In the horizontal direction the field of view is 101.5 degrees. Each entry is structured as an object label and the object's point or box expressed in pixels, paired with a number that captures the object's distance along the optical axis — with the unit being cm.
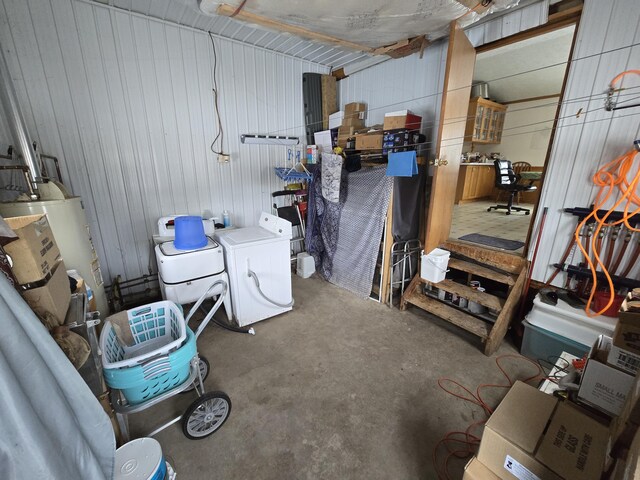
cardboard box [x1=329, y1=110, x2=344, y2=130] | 344
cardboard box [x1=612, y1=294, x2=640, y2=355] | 98
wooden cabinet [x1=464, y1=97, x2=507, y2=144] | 542
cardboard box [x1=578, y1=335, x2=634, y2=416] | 99
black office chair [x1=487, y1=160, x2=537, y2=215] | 475
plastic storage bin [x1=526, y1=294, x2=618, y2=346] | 174
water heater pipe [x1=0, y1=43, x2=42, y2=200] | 171
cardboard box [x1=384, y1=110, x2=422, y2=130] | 269
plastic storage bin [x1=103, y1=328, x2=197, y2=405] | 111
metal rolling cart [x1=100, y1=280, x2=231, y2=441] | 113
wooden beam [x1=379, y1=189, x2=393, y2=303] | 265
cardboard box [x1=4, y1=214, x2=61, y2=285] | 85
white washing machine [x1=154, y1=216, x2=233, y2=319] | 197
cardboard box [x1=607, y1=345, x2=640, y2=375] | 99
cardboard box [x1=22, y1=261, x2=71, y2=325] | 90
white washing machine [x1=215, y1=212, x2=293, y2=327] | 222
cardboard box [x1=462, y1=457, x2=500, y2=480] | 97
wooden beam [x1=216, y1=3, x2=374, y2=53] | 175
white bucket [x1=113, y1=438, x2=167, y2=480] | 103
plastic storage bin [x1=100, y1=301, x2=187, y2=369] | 142
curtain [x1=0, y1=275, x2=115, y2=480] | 69
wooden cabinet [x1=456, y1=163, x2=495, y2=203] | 582
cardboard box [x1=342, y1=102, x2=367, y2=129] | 329
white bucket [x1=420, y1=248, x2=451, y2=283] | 240
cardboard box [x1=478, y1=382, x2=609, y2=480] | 86
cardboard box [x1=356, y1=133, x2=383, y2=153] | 286
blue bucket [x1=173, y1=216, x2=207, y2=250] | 209
